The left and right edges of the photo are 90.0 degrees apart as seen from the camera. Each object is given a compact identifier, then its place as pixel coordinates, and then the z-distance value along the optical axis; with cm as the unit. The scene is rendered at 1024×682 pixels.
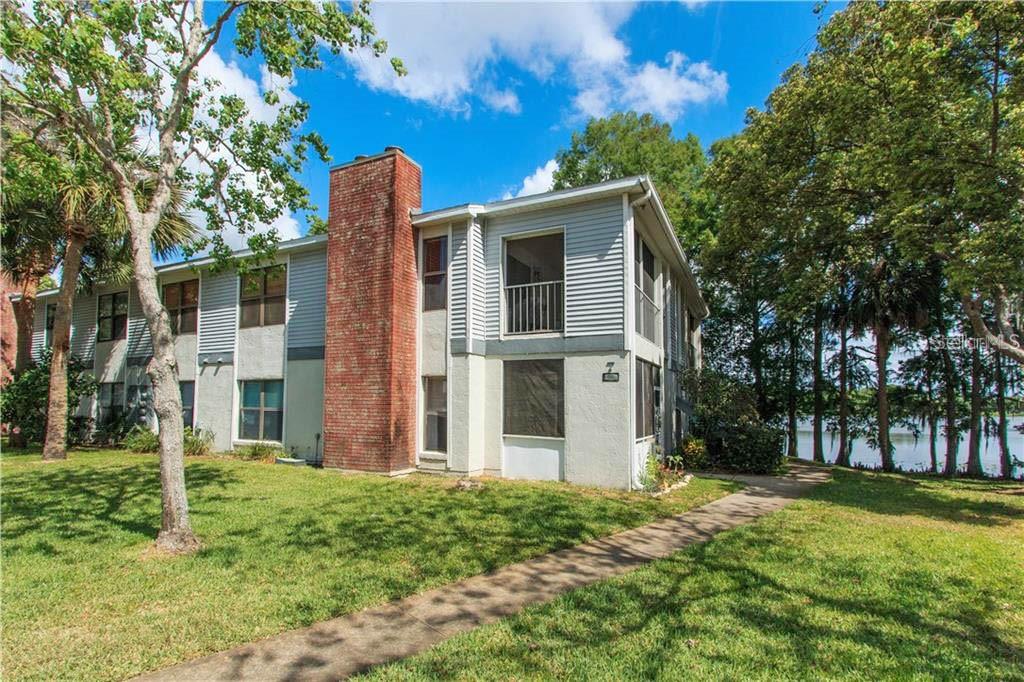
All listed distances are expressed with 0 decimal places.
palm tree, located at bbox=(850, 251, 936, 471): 1792
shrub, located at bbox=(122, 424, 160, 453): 1480
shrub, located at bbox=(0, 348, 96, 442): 1598
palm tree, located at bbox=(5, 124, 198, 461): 1291
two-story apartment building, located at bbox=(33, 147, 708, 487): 1002
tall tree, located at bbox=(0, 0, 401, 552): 568
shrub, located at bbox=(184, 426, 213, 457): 1404
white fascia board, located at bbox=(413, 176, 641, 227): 980
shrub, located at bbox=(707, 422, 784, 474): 1322
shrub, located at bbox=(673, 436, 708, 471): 1346
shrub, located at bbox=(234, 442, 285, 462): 1288
